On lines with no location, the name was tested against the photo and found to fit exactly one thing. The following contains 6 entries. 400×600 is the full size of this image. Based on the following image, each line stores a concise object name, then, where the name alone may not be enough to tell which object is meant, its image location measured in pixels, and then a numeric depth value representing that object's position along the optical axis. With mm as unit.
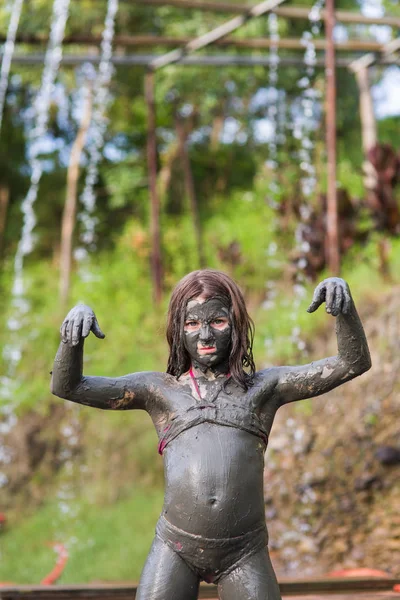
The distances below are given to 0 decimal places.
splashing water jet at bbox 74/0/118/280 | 12797
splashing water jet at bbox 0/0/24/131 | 7754
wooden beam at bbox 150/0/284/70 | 7172
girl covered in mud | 2342
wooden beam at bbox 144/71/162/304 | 9375
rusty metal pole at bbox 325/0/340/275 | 6594
